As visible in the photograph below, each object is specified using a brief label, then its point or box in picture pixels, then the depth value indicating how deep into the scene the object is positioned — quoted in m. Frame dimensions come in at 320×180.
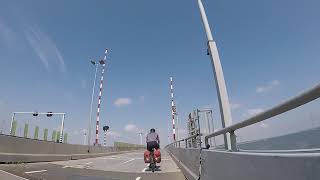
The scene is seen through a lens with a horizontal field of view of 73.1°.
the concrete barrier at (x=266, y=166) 1.50
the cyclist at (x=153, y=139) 10.29
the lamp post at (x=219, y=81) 4.53
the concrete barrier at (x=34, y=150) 9.75
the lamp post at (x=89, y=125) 22.79
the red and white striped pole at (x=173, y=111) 24.24
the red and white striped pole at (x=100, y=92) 24.34
